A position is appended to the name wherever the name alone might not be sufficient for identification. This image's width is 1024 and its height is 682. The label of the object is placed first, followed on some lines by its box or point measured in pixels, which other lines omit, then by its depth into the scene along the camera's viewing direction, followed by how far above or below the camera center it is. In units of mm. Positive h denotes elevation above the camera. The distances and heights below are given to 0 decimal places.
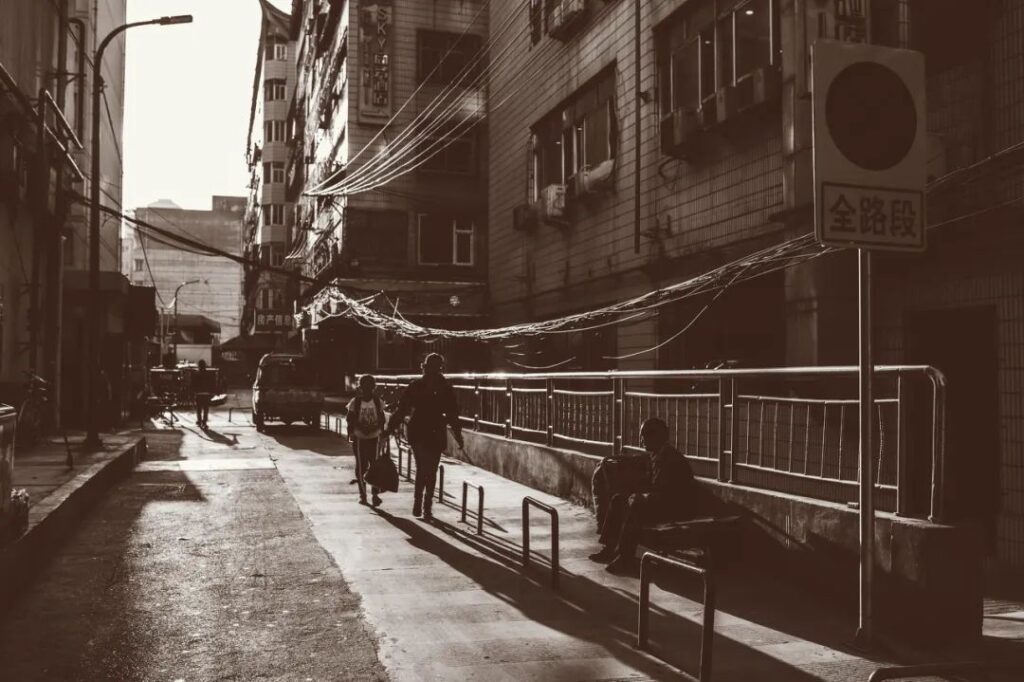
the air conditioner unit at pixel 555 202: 19484 +3330
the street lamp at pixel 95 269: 17969 +1887
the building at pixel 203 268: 115812 +11691
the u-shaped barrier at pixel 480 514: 10242 -1655
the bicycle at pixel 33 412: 17531 -963
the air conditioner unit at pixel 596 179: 17484 +3485
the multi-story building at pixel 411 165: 30844 +6638
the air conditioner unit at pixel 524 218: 21488 +3382
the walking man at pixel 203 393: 29359 -982
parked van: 27469 -909
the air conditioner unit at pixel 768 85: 12266 +3644
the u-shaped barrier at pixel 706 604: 5051 -1368
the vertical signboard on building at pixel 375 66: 30875 +9695
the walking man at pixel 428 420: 11477 -700
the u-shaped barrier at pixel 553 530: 7391 -1358
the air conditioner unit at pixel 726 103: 13055 +3631
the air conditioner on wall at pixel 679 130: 14188 +3573
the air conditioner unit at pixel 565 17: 18688 +6981
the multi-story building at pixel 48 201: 18594 +3604
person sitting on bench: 8039 -1143
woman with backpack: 13141 -864
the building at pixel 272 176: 62469 +13032
